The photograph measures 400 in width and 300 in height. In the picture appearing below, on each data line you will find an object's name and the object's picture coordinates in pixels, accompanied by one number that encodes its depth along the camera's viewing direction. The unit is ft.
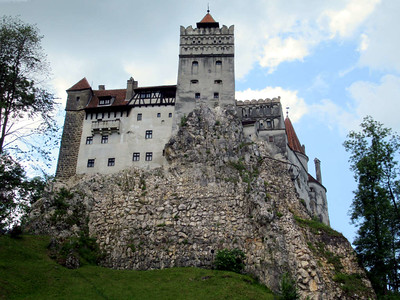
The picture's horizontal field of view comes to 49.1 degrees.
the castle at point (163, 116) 171.83
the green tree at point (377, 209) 134.82
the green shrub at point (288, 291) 111.91
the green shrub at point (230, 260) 135.23
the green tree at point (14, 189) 104.99
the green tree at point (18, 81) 119.44
